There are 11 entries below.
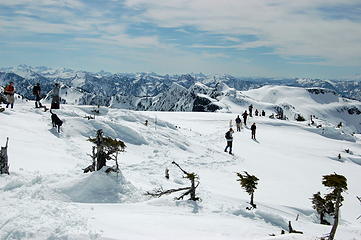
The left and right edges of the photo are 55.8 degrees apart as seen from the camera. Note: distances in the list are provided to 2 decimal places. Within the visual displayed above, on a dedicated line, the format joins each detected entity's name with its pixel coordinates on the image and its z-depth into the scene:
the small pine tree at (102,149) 11.33
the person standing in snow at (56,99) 23.91
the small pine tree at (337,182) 7.69
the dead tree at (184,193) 11.04
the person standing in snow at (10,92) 23.30
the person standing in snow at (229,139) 24.47
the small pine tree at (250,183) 12.23
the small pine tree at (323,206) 13.70
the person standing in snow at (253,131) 32.88
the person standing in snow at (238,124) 35.84
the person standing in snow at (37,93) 25.18
